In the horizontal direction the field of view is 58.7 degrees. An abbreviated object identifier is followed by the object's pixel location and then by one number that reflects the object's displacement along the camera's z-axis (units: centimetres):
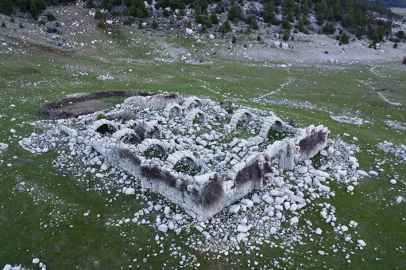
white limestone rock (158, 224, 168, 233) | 1600
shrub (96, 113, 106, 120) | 2603
